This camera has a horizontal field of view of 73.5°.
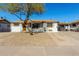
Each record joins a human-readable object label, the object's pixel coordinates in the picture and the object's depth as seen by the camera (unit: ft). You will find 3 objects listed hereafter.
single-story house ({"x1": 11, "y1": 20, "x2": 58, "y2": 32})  35.49
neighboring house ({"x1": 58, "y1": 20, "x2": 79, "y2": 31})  38.23
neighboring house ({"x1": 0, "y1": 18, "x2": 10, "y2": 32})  33.49
